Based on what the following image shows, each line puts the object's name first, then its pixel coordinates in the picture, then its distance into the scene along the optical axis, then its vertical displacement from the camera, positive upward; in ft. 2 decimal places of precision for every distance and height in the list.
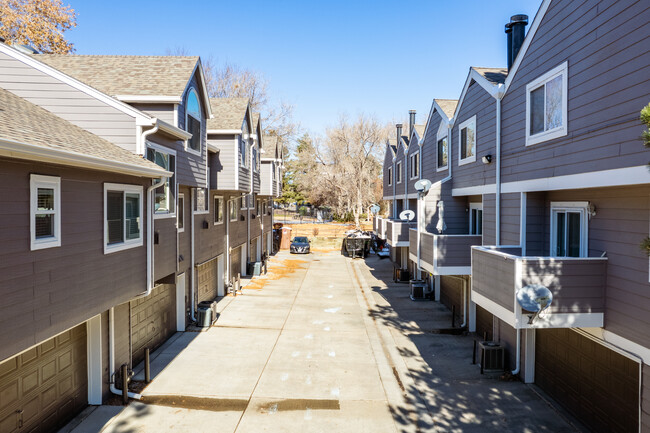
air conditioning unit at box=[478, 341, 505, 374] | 36.76 -13.57
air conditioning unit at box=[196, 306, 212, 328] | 48.08 -13.05
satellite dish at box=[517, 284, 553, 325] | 24.08 -5.33
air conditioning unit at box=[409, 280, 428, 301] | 64.49 -13.31
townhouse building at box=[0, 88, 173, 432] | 18.25 -2.80
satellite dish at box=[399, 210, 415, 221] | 63.91 -1.07
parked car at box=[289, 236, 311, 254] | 118.52 -11.27
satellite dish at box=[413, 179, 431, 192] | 50.80 +2.84
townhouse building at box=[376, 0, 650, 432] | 22.13 +0.09
